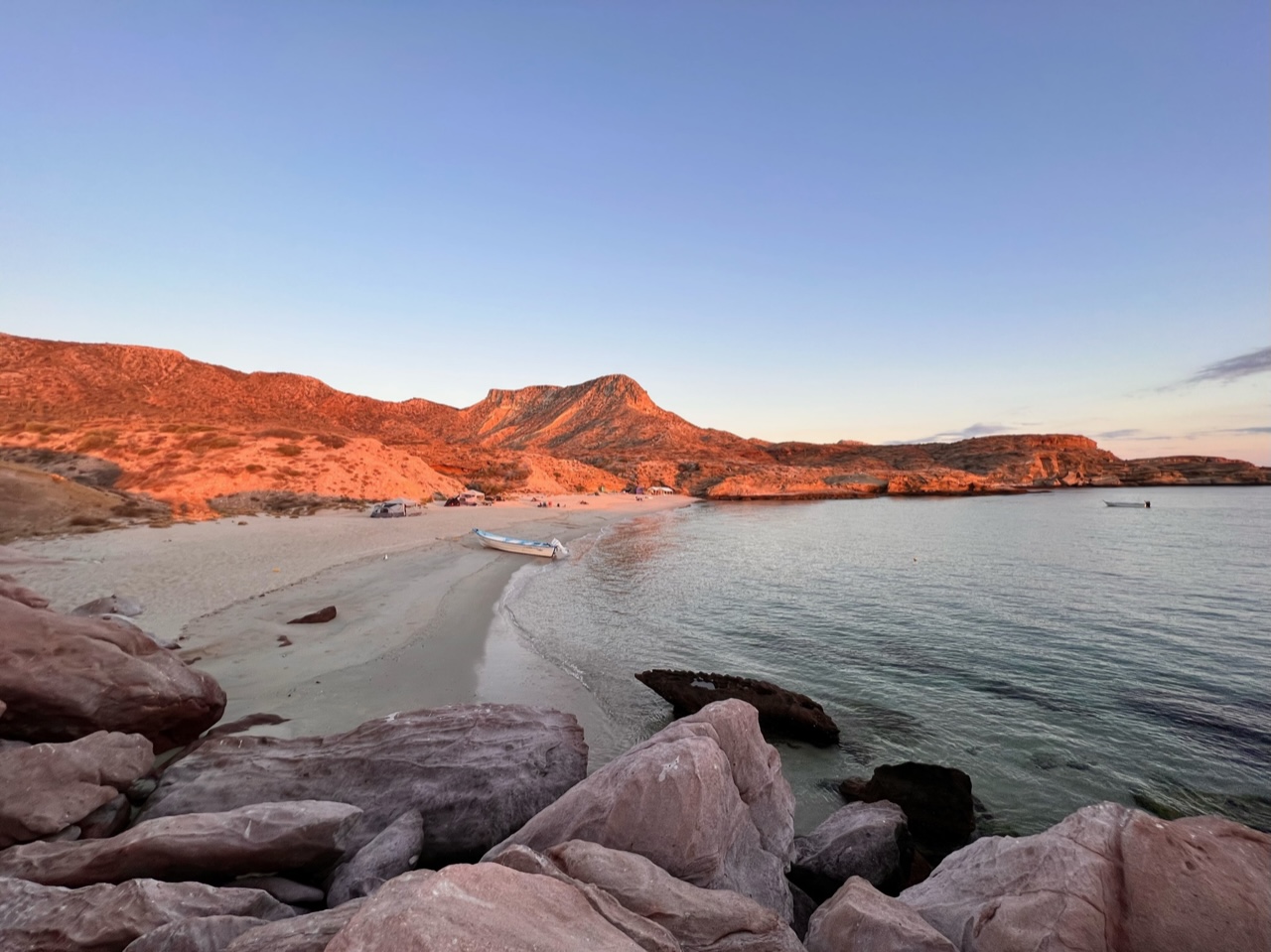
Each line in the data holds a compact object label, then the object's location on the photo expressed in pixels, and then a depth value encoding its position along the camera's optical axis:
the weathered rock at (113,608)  11.93
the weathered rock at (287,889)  4.68
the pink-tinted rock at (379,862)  4.66
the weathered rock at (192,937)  3.32
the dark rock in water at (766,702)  9.80
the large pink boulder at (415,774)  5.82
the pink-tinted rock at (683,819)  4.65
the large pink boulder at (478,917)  2.35
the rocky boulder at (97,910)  3.46
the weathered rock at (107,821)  5.13
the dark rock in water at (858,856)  5.99
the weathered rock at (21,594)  8.54
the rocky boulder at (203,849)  4.29
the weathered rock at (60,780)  4.75
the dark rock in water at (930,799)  7.30
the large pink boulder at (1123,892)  3.55
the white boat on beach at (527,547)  29.72
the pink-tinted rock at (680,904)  3.59
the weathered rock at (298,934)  2.99
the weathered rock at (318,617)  14.07
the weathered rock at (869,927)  3.74
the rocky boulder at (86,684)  6.21
